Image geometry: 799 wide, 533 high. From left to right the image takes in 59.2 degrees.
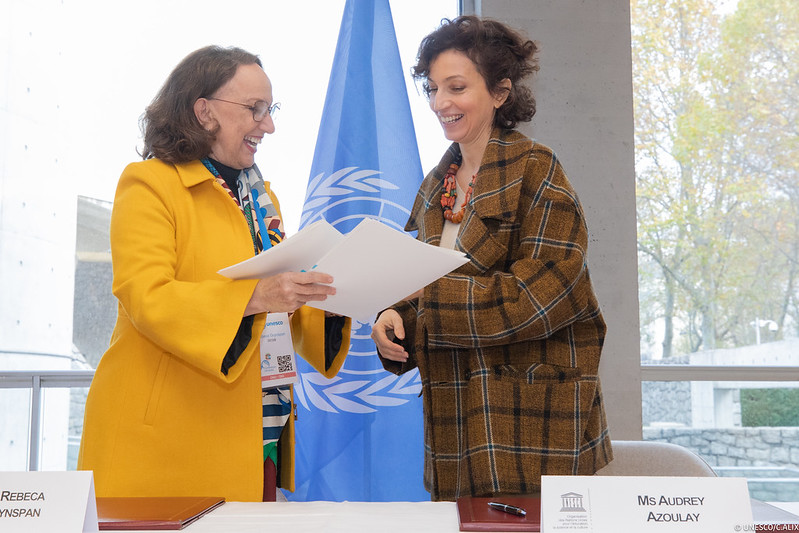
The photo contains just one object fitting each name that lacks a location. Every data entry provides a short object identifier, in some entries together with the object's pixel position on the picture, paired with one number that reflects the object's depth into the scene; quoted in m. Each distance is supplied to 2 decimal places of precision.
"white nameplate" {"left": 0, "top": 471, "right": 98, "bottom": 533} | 1.03
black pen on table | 1.21
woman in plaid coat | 1.67
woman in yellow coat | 1.59
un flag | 2.71
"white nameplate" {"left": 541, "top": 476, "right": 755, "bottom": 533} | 1.01
